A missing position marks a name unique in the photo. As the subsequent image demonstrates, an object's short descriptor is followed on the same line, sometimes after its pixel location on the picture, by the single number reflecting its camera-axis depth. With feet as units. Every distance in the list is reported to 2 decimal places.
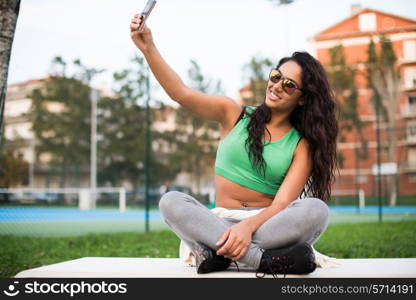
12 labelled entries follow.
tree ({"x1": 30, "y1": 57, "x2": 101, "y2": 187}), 68.54
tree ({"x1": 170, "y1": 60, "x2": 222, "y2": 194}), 78.14
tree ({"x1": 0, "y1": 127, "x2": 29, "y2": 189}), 42.89
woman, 6.93
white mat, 6.76
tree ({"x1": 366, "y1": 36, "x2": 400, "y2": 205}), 67.67
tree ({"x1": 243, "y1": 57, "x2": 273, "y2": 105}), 72.28
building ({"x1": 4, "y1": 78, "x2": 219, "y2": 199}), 48.86
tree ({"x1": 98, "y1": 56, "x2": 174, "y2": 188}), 80.69
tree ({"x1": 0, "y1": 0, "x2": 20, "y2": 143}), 10.99
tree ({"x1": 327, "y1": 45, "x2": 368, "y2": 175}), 83.66
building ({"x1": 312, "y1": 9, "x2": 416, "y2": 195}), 65.41
